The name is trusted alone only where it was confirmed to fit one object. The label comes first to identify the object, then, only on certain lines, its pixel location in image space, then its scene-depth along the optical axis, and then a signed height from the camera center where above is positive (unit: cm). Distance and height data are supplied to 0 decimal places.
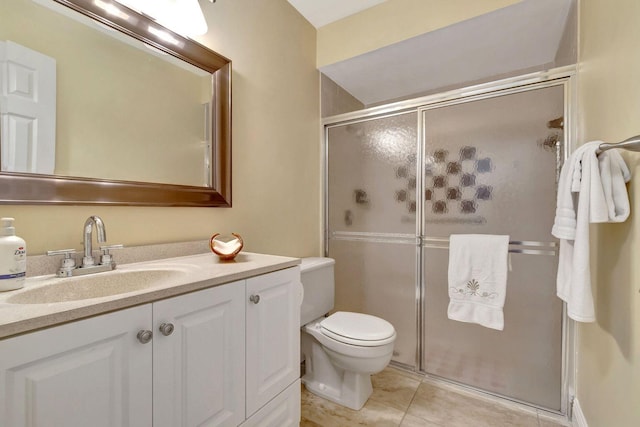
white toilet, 148 -71
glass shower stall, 156 -2
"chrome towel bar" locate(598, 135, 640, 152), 74 +20
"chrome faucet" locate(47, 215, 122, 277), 93 -15
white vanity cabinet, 58 -40
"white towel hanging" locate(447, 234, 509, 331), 159 -37
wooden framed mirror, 93 +29
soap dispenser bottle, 76 -12
